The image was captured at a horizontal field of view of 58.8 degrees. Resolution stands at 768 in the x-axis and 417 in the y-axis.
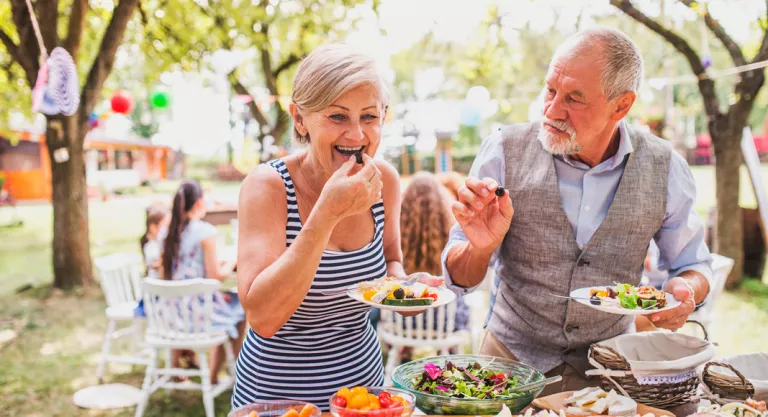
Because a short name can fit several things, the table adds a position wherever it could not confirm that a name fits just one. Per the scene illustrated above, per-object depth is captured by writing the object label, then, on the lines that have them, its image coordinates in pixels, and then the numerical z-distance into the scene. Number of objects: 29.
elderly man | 1.93
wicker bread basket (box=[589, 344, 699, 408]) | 1.72
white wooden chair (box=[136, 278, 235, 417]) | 4.43
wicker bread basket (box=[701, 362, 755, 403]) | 1.81
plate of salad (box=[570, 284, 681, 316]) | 1.72
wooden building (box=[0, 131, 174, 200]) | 23.25
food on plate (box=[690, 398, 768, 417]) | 1.65
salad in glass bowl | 1.64
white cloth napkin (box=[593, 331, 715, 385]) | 1.91
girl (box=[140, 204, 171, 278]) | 5.57
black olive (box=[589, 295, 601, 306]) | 1.75
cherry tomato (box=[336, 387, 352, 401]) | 1.51
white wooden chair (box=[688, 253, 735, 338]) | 4.74
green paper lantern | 10.45
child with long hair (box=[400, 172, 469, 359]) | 4.89
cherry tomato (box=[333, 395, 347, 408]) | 1.48
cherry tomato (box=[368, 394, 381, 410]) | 1.48
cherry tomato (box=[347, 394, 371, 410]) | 1.48
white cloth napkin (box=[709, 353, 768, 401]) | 2.05
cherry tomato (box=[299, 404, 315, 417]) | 1.45
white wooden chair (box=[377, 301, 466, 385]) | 4.73
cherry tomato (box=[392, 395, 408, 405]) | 1.50
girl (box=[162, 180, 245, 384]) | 4.89
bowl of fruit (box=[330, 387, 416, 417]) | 1.44
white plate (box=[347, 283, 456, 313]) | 1.66
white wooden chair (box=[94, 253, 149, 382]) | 5.27
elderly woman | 1.53
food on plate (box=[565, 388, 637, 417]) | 1.62
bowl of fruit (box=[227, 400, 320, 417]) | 1.45
